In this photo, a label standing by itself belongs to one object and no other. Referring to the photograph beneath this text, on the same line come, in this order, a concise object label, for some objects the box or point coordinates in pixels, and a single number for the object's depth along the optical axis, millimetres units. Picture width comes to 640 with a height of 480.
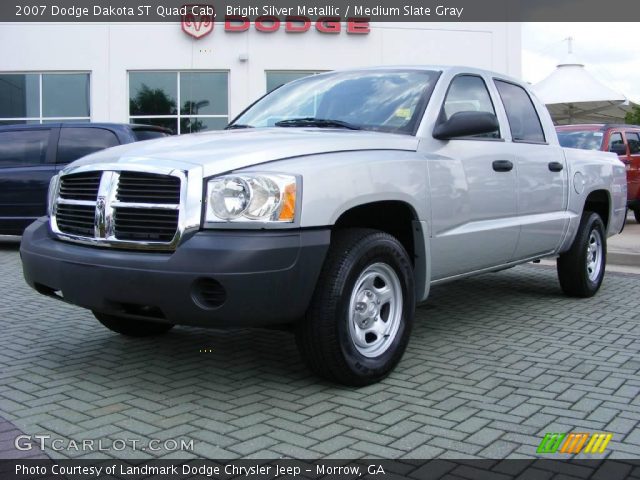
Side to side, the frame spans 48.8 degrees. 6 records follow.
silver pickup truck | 3451
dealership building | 20656
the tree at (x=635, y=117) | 50866
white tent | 18188
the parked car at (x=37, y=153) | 10086
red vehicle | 12852
